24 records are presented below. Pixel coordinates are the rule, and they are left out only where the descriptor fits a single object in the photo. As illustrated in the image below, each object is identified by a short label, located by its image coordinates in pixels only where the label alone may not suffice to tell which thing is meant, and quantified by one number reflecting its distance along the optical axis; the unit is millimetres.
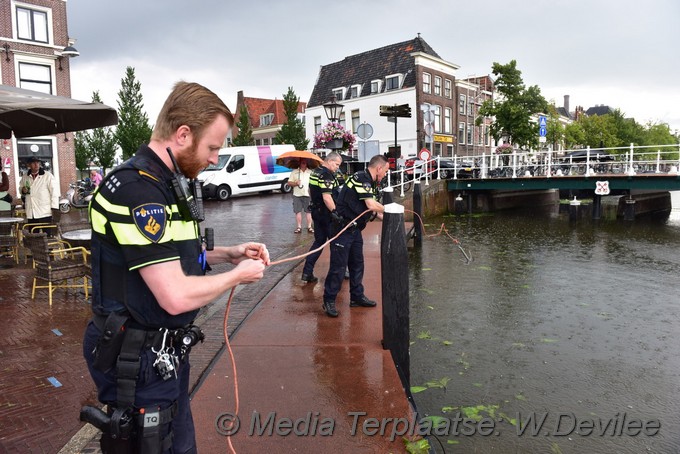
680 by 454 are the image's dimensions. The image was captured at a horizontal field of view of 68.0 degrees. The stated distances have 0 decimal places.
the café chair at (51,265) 5512
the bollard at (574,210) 17500
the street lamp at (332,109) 15555
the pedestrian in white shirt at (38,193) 7938
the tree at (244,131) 41156
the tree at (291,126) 37750
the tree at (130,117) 31312
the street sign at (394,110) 13375
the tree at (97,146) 33625
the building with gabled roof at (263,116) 46281
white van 19562
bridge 16062
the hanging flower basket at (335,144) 14927
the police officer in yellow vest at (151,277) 1528
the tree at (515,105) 29794
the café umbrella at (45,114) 5203
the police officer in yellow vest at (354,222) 5168
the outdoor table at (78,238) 5531
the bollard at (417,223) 11203
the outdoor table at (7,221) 7837
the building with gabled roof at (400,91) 35406
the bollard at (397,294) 3918
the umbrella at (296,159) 10250
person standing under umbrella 10641
